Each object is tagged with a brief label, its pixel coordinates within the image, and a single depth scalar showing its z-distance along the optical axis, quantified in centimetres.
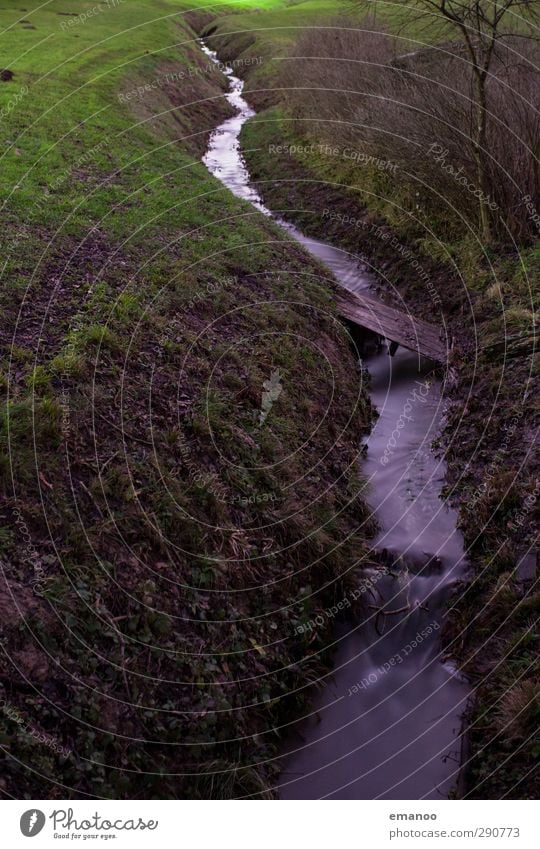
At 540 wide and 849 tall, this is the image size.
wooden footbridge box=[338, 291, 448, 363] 1850
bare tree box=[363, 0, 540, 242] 1816
